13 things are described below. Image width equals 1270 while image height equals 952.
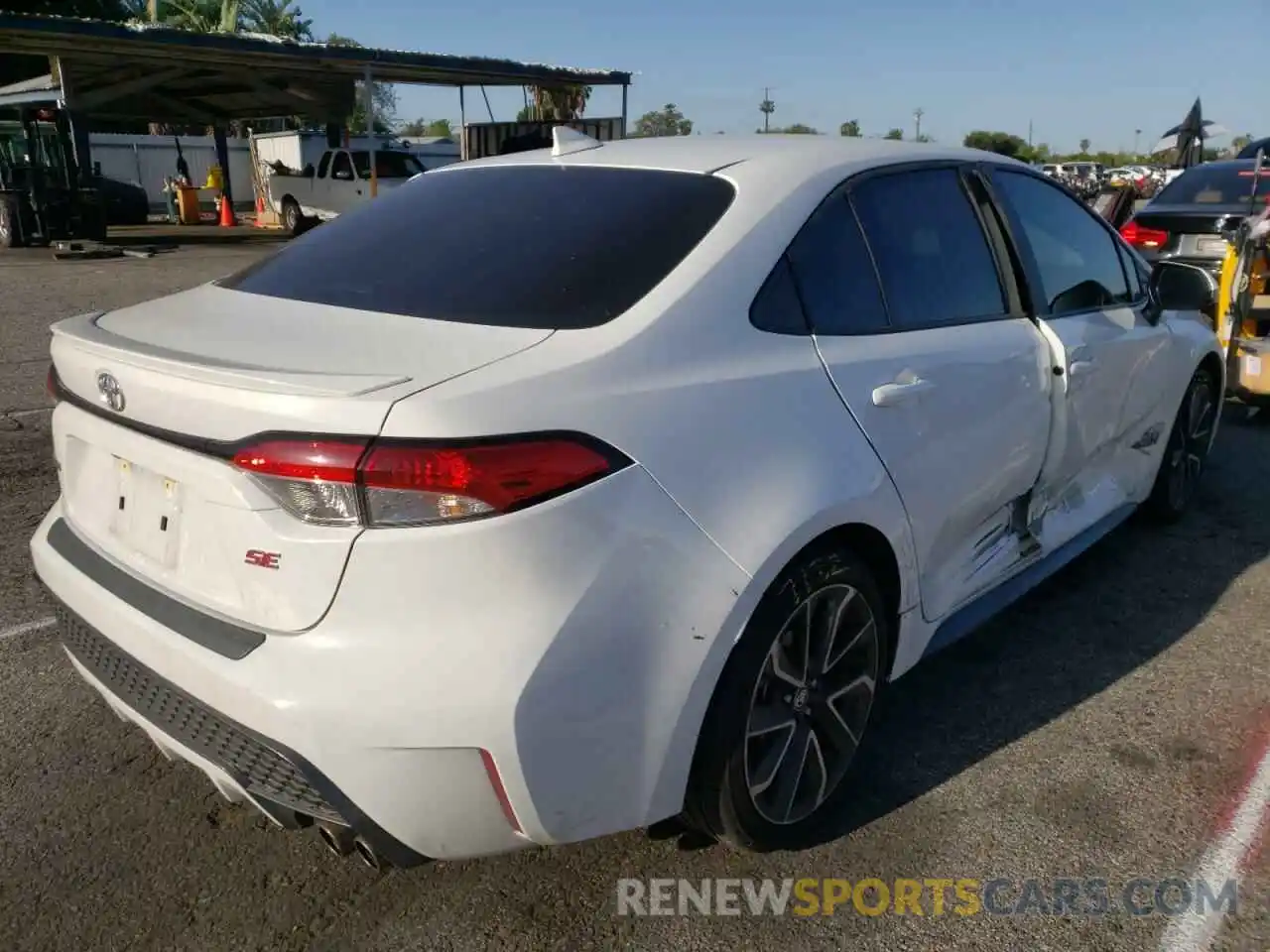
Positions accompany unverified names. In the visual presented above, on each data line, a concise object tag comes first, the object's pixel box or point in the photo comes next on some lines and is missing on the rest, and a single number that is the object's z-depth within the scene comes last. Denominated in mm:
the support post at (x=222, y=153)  29516
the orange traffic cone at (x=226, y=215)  27514
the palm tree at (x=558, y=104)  30125
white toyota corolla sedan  1869
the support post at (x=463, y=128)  23495
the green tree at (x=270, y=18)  51312
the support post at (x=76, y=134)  20156
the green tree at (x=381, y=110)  52425
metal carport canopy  18953
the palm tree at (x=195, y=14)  45844
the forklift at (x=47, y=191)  19109
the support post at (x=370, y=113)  19852
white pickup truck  22266
